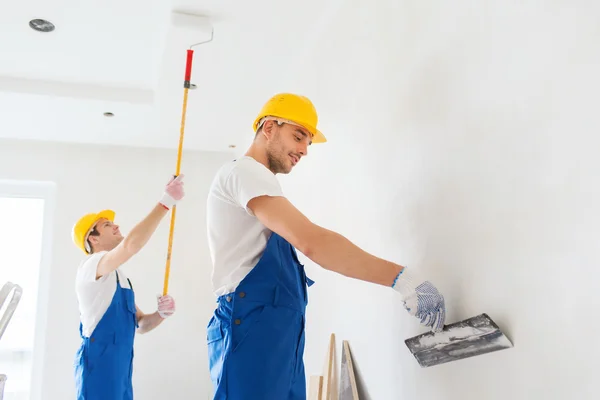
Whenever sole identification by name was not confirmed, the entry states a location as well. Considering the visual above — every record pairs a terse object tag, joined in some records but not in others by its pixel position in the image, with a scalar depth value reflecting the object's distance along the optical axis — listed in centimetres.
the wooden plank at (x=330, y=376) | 202
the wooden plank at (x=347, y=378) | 183
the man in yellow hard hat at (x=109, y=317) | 239
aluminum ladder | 134
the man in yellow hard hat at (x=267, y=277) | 125
